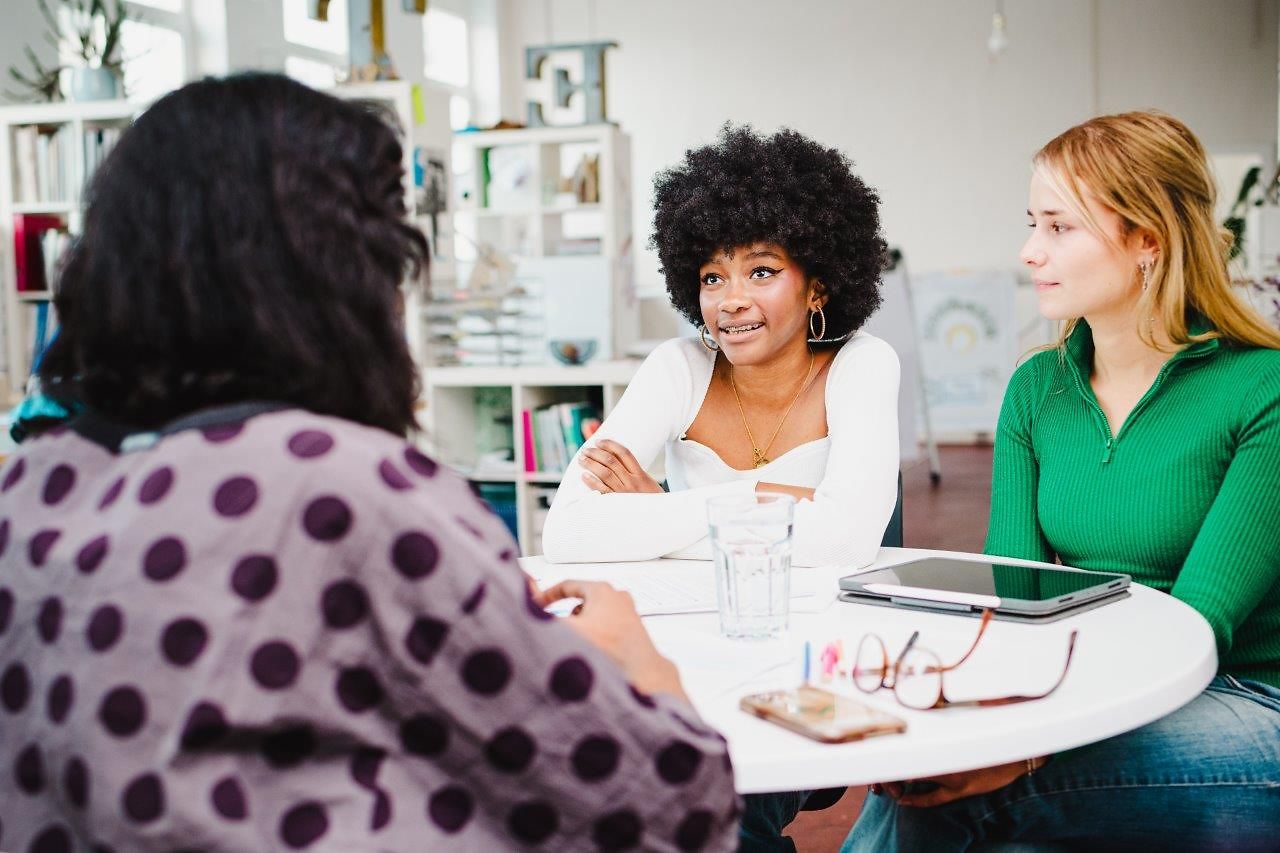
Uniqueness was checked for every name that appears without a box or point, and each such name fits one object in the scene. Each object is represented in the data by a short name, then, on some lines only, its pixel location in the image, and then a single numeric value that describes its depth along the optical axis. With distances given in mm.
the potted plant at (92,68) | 5000
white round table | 928
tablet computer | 1306
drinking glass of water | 1262
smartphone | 945
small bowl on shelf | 4035
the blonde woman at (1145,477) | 1303
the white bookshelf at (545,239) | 4055
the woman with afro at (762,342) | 1974
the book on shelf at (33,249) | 5012
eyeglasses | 1023
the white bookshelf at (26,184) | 4969
